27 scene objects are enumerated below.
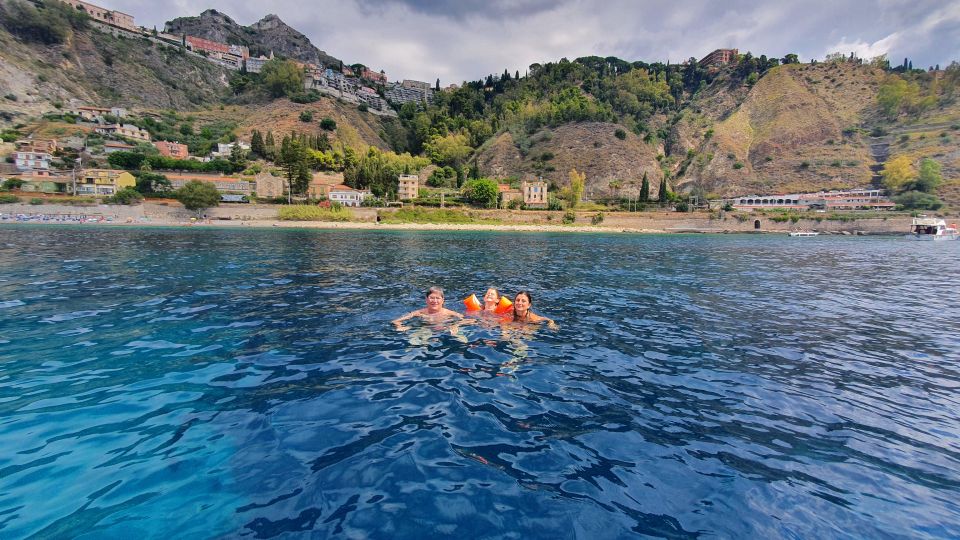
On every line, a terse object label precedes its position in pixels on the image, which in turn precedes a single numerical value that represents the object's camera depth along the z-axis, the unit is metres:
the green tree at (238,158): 104.81
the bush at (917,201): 86.77
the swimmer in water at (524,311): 10.62
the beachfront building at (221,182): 83.75
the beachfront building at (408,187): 102.62
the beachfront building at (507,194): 99.25
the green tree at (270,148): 118.75
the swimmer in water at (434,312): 11.14
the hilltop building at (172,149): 111.94
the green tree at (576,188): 102.81
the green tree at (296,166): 77.19
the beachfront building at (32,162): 79.44
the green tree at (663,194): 103.34
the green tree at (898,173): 95.94
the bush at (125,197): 69.50
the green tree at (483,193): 93.44
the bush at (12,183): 70.19
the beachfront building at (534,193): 101.81
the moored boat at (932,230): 66.81
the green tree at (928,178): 91.06
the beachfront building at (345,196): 85.19
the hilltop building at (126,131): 109.88
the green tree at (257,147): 120.56
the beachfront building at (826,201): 95.38
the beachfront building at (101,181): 75.69
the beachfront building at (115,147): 100.29
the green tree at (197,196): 70.38
